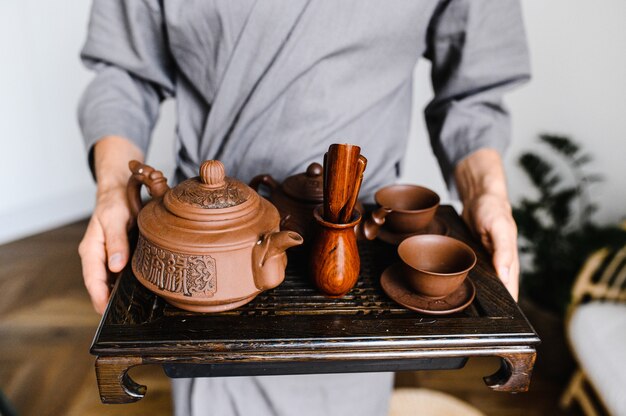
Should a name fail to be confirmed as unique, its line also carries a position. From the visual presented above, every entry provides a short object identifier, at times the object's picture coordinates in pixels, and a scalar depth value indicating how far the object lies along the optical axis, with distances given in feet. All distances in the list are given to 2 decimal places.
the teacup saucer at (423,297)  2.38
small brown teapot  2.64
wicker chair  4.69
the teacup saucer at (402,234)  2.92
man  2.85
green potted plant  6.14
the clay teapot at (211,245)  2.18
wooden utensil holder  2.34
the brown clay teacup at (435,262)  2.38
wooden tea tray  2.16
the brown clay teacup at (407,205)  2.88
